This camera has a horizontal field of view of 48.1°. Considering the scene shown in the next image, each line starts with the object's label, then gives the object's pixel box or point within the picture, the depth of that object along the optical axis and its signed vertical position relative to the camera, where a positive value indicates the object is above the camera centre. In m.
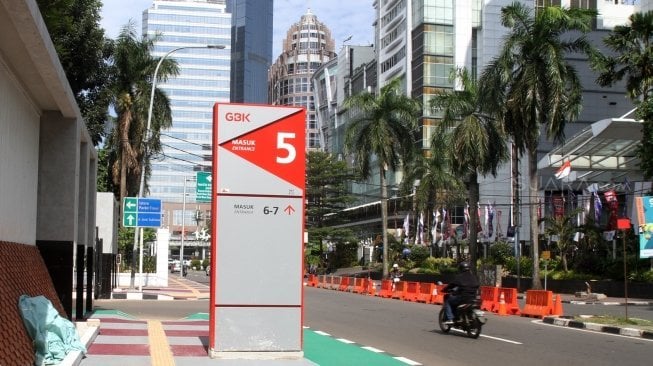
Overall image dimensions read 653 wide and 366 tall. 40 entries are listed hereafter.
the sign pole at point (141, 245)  35.86 -0.33
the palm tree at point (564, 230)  42.91 +0.73
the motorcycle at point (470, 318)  16.14 -1.71
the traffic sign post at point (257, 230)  10.88 +0.14
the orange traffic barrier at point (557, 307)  23.86 -2.11
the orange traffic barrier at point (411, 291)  33.31 -2.31
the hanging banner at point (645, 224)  19.38 +0.51
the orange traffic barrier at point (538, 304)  23.78 -2.02
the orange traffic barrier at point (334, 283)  46.03 -2.73
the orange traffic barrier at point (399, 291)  34.91 -2.42
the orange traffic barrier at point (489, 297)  25.73 -1.99
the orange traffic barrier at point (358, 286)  40.66 -2.58
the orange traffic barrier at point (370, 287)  38.94 -2.53
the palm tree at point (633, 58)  32.47 +8.31
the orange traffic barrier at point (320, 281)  49.22 -2.78
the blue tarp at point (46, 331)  9.14 -1.22
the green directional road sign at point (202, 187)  41.91 +3.00
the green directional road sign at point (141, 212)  32.66 +1.18
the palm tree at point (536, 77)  32.78 +7.50
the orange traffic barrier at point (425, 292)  31.98 -2.27
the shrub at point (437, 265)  53.18 -1.82
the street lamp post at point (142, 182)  34.72 +2.94
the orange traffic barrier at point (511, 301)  25.02 -2.04
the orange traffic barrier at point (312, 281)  50.91 -2.90
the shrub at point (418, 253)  64.44 -1.11
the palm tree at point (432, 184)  61.81 +4.85
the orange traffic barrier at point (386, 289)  36.59 -2.45
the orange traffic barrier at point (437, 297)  31.12 -2.38
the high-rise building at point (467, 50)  72.69 +20.45
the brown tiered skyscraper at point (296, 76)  187.88 +43.22
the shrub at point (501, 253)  49.77 -0.80
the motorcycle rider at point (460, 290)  16.50 -1.12
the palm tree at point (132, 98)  40.59 +7.80
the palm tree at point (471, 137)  38.78 +5.61
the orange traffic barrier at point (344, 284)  43.72 -2.61
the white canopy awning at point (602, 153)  43.28 +5.89
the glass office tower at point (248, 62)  162.25 +43.10
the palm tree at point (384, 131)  46.88 +7.10
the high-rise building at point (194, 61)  135.38 +33.49
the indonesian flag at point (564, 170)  43.94 +4.37
